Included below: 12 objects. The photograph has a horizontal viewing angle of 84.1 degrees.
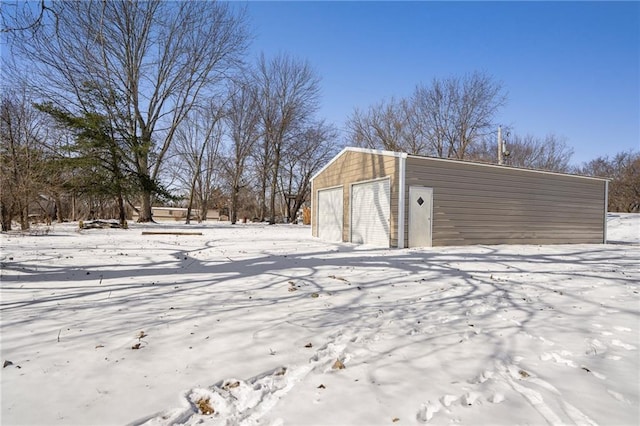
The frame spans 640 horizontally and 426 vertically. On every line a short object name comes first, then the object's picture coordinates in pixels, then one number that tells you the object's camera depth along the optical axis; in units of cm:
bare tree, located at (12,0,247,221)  1478
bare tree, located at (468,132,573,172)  3044
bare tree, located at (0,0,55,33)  403
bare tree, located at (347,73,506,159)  2455
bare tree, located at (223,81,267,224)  2494
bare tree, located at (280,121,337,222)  2718
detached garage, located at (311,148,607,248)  926
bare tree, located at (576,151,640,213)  2494
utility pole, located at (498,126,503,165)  1806
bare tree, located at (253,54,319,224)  2531
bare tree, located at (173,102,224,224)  2531
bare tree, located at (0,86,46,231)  1102
